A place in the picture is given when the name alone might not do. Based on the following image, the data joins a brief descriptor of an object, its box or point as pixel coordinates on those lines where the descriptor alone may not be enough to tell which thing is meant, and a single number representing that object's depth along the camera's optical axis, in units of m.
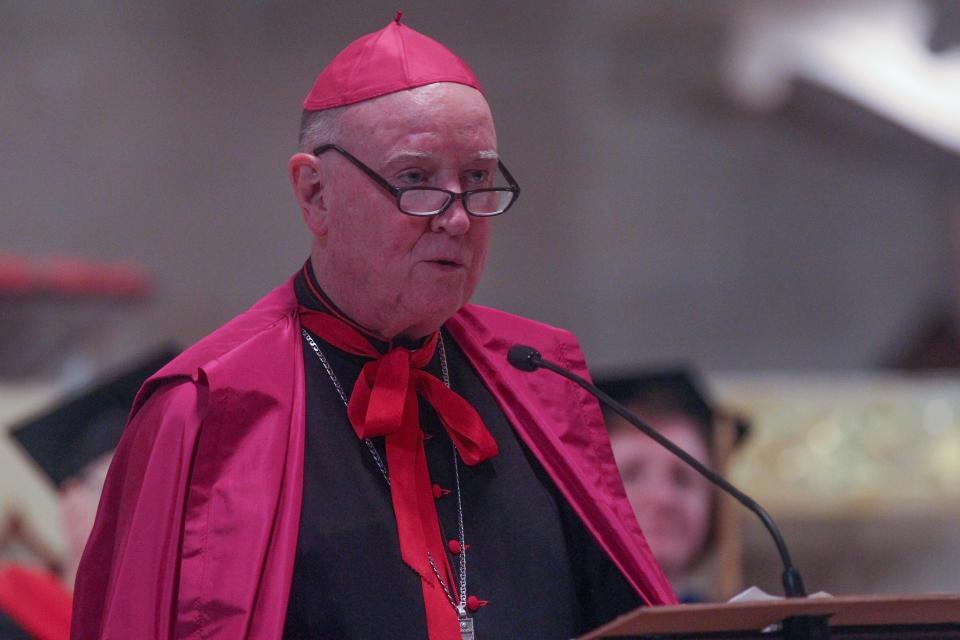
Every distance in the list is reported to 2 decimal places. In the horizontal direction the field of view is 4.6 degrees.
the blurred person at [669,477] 9.99
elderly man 9.00
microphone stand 8.94
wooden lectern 8.87
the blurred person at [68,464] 9.75
